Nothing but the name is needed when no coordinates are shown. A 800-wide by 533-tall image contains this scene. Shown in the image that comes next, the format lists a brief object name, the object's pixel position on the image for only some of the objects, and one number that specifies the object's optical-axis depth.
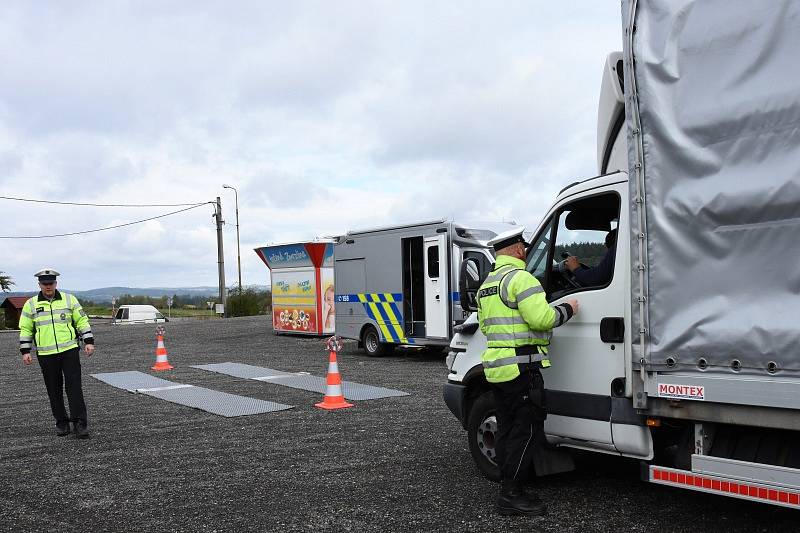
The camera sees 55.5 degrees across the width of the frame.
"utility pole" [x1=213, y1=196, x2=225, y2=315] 39.84
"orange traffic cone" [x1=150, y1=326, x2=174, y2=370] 14.55
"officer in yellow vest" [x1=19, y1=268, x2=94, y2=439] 8.20
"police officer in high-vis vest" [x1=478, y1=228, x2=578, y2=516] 5.05
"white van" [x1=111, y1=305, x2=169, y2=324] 40.84
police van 14.36
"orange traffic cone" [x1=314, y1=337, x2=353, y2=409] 9.61
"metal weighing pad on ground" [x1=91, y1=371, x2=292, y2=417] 9.70
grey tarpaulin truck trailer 3.94
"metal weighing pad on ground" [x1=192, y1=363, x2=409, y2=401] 10.69
